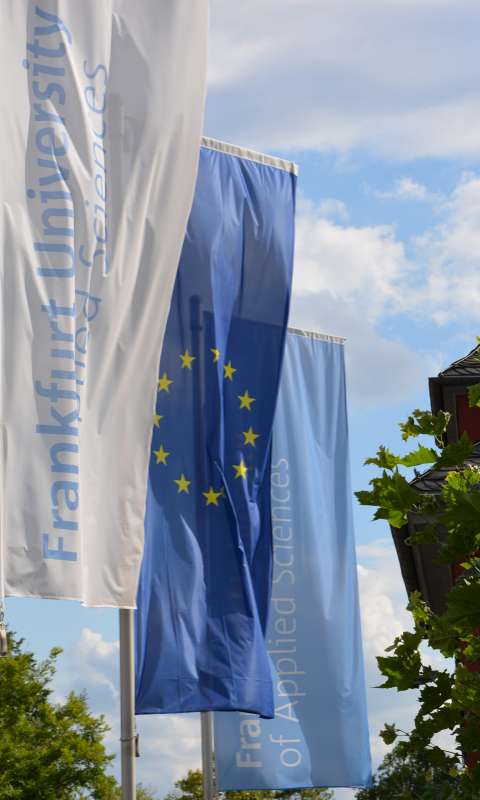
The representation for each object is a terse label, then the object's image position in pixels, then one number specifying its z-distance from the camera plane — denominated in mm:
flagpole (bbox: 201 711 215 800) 17594
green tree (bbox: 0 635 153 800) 34781
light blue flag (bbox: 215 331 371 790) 18188
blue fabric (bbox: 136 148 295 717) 13938
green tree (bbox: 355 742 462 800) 65062
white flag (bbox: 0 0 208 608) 10227
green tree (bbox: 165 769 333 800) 46356
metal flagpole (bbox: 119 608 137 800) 13351
